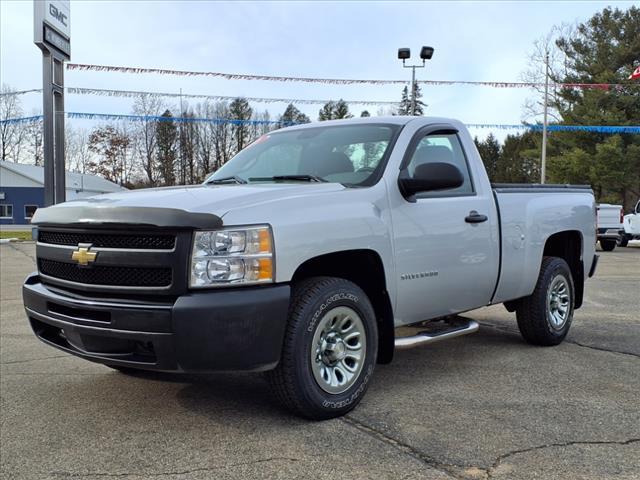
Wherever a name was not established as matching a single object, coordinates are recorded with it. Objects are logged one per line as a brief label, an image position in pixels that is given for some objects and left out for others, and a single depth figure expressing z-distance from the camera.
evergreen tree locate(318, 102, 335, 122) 42.25
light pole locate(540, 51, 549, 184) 34.03
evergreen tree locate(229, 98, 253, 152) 45.46
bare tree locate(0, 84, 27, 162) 65.88
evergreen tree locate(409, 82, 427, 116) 65.02
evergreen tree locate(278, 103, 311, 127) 55.45
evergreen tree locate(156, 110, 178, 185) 55.03
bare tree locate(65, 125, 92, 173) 63.97
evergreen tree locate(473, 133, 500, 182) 73.81
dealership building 49.72
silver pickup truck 3.16
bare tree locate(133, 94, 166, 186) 56.85
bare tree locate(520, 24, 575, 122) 39.91
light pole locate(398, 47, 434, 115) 21.95
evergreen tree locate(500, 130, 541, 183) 65.21
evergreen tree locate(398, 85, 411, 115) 50.64
